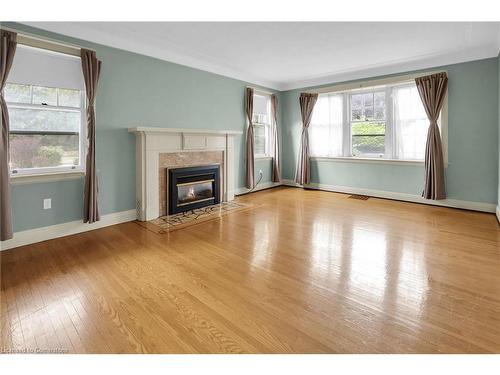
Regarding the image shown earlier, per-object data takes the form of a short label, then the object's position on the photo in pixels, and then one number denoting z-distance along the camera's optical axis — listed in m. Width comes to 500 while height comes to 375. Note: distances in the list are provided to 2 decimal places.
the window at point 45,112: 3.14
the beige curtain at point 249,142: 6.08
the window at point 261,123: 6.56
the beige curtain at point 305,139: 6.68
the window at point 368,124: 5.77
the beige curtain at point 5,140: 2.89
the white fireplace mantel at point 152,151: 4.11
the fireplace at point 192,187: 4.49
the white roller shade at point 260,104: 6.50
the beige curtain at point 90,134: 3.56
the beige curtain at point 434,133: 4.82
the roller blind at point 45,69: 3.09
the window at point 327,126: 6.39
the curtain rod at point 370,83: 5.15
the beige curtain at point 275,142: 6.93
